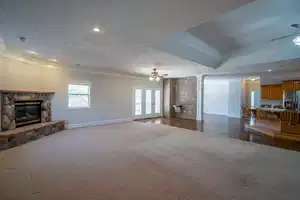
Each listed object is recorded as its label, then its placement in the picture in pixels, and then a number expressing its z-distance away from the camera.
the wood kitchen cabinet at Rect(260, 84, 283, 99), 6.96
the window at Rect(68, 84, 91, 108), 5.77
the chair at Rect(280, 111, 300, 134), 4.63
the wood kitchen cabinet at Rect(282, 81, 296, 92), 5.83
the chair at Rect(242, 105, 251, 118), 8.22
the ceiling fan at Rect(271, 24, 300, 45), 2.64
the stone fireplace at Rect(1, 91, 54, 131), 3.88
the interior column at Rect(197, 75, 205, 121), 7.47
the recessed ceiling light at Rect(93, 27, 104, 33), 2.45
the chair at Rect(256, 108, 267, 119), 6.54
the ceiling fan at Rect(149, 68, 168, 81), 5.67
